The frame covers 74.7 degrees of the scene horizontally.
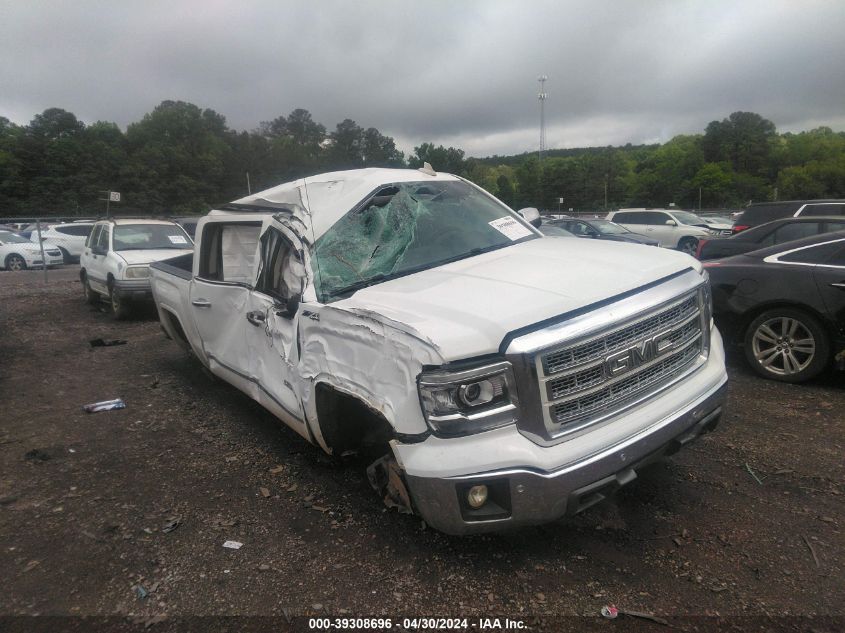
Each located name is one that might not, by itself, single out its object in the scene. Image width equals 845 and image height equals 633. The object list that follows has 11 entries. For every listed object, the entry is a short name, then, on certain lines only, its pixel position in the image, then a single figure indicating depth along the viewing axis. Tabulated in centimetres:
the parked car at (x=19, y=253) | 2002
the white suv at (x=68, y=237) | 2269
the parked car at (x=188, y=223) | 2092
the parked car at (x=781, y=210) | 1166
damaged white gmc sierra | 229
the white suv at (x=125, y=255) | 938
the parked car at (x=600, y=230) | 1600
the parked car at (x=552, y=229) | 1566
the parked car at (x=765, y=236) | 780
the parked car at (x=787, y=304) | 466
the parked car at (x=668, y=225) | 1919
